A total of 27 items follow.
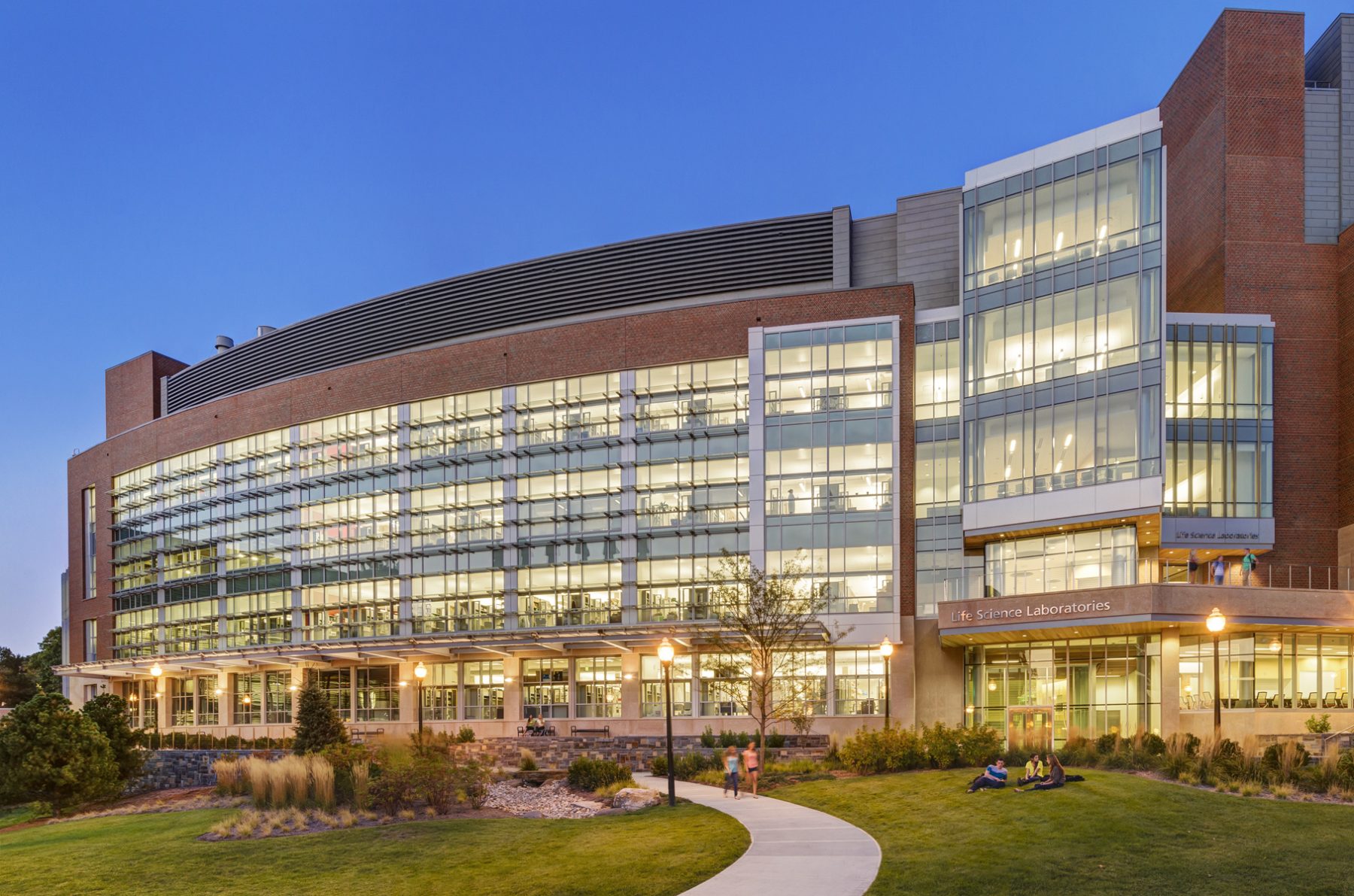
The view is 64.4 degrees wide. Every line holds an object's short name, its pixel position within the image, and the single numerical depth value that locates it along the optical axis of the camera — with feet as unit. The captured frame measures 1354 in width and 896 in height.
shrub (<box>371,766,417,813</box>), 83.76
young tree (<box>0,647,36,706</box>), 378.94
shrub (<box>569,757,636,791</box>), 97.76
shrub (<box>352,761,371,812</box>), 86.17
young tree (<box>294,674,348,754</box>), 117.50
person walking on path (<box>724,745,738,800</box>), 91.04
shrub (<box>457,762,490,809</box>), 87.66
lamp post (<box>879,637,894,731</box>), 110.93
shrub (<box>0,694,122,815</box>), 111.86
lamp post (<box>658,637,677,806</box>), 82.53
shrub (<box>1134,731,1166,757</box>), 94.99
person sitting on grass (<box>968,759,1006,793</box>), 78.64
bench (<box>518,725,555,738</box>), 173.78
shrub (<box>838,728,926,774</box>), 99.60
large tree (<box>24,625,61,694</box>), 342.03
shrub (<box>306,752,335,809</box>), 86.94
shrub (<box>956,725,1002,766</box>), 97.76
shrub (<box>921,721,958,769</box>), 98.27
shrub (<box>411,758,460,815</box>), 84.07
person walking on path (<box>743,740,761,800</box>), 90.53
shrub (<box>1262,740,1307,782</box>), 79.00
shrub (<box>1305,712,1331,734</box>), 120.98
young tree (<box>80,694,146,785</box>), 126.82
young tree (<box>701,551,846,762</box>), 121.70
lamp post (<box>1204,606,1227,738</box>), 87.45
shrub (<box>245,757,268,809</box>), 90.58
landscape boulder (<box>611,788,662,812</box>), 84.94
